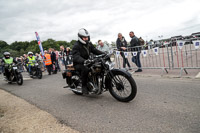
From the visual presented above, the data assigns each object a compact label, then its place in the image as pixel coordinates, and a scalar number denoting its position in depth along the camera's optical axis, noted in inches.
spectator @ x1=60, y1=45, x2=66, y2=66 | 478.7
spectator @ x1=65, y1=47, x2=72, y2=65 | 462.5
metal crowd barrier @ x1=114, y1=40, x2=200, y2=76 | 228.3
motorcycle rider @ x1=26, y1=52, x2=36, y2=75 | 400.8
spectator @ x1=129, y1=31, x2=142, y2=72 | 299.5
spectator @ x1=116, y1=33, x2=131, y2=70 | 324.2
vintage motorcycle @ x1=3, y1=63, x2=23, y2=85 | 313.3
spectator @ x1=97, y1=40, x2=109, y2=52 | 341.4
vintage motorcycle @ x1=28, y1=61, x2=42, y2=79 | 382.8
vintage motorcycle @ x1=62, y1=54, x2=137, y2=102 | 135.3
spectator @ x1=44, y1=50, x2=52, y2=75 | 441.7
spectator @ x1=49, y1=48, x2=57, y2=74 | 445.8
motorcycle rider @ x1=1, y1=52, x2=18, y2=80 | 330.6
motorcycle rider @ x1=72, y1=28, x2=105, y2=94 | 151.9
